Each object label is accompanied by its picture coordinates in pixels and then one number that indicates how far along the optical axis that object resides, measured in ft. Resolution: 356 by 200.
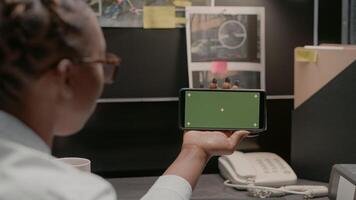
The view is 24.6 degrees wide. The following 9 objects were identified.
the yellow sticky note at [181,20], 5.71
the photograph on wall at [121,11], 5.63
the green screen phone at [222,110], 5.08
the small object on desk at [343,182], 4.56
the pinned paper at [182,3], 5.68
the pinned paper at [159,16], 5.67
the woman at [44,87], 2.74
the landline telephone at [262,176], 5.25
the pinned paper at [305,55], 5.48
